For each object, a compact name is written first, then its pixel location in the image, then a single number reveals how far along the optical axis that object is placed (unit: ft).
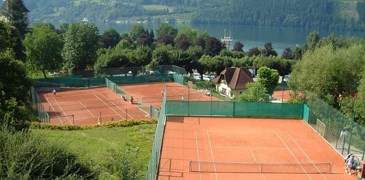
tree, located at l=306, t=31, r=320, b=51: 325.97
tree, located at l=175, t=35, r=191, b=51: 308.83
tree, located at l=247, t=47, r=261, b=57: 323.57
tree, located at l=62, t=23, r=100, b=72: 196.13
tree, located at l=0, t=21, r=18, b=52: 96.89
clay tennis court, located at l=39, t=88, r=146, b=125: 121.80
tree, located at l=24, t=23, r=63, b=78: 179.42
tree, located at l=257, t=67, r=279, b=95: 168.14
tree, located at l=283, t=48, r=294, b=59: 330.95
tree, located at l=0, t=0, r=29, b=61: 193.98
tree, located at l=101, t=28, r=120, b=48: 336.08
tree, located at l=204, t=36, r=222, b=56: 317.59
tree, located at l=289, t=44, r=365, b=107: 120.67
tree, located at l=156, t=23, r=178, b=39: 399.65
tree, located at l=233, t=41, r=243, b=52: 359.05
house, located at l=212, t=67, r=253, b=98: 182.09
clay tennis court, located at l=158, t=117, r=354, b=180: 71.61
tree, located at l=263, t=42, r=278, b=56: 331.32
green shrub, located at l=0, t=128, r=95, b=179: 47.60
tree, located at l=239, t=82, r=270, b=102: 123.75
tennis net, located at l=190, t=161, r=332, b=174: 72.28
